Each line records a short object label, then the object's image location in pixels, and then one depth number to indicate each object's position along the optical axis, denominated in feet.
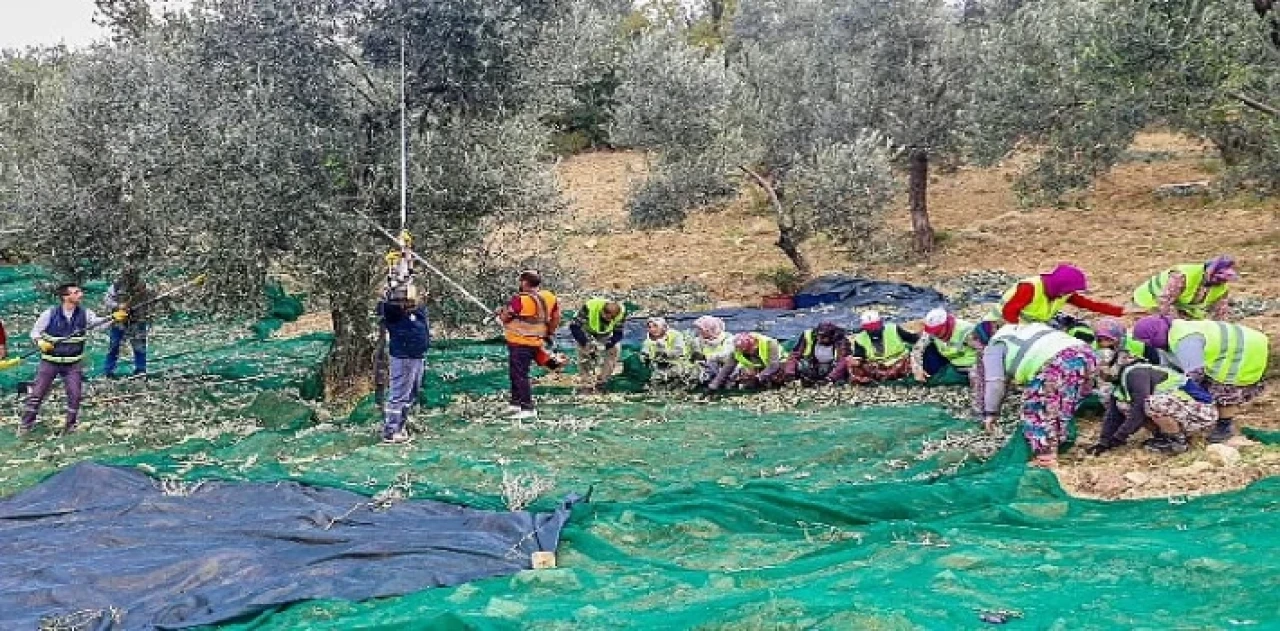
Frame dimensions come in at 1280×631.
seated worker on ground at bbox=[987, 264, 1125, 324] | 30.40
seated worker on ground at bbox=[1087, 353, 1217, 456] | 26.40
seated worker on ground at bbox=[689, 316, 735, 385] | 41.81
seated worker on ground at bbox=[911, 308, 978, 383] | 36.70
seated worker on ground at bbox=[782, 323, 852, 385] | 40.98
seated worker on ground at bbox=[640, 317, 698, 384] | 42.52
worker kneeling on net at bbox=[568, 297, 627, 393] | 42.83
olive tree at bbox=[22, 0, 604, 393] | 34.40
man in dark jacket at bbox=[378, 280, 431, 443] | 33.71
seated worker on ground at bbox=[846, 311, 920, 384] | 40.27
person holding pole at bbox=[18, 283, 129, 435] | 36.81
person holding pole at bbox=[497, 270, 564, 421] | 36.91
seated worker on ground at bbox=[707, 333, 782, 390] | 41.34
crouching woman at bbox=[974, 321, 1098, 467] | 27.53
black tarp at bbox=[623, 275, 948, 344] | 53.42
